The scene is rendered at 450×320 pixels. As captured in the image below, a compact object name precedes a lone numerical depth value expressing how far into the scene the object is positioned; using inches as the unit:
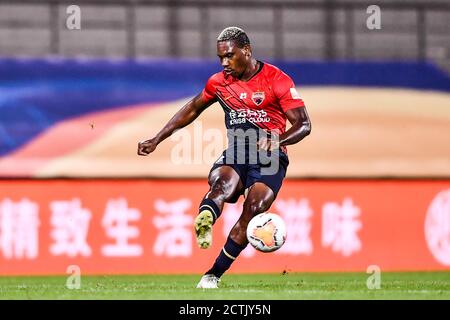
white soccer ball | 411.5
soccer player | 421.1
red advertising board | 609.9
